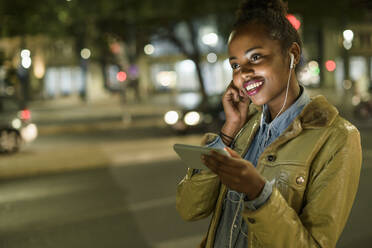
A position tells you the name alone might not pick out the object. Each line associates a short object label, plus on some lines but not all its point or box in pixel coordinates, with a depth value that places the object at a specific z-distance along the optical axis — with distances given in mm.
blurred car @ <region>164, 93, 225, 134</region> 15453
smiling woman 1358
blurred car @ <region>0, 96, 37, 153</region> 12500
